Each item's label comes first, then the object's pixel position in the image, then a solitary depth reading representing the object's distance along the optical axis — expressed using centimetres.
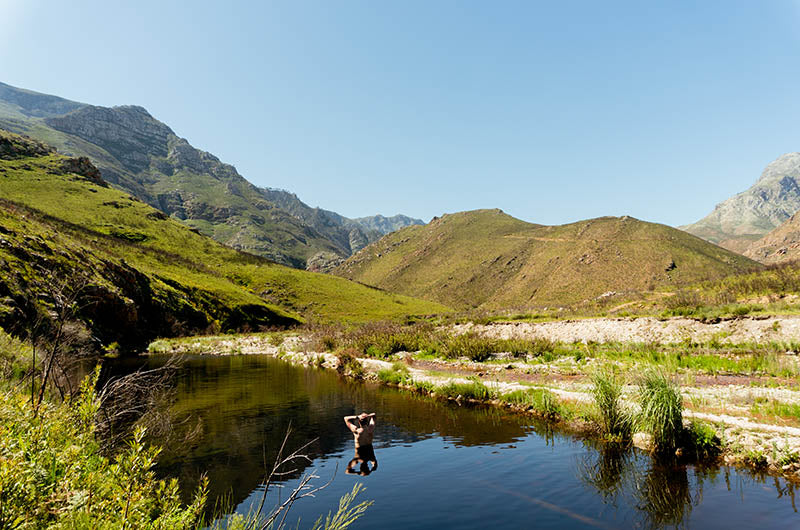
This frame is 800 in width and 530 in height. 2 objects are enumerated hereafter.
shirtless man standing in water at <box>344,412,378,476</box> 1052
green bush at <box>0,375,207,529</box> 303
